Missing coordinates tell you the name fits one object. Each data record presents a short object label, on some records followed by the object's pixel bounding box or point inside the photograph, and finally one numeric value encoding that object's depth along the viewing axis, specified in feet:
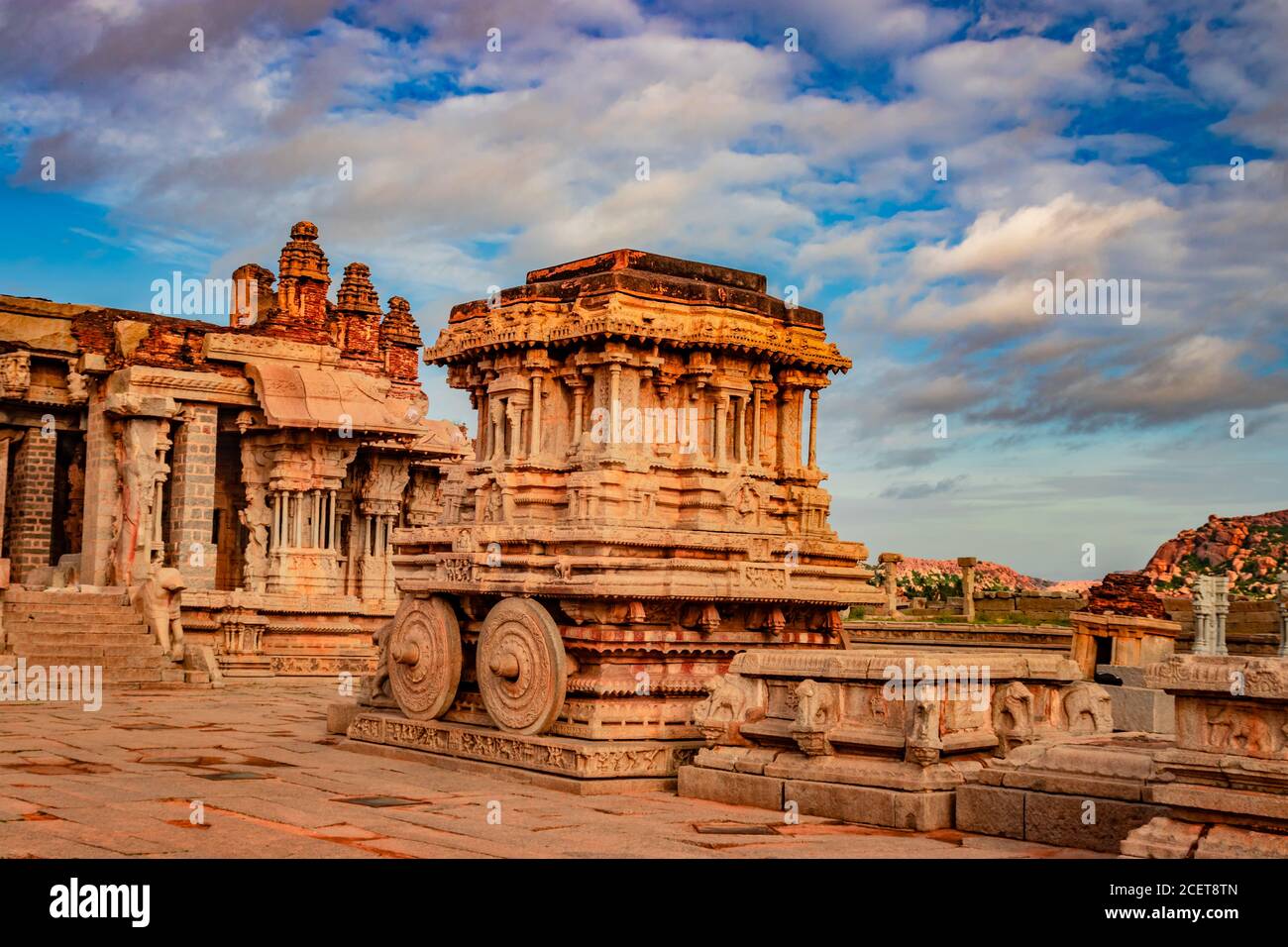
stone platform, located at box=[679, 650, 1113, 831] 28.53
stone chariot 36.99
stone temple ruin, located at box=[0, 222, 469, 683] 84.02
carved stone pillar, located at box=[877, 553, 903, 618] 119.87
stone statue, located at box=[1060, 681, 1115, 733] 32.32
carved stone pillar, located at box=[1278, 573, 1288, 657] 76.26
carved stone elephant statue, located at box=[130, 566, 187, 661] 74.38
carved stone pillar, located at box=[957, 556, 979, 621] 113.91
